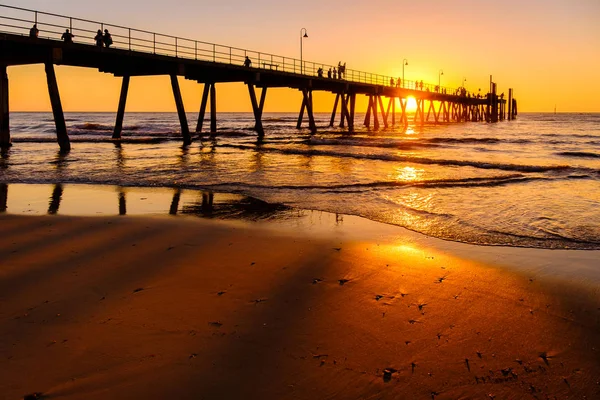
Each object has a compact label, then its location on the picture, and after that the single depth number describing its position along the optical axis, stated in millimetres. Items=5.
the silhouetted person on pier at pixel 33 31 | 18006
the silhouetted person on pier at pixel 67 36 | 19312
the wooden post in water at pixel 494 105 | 74000
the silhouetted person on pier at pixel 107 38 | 21453
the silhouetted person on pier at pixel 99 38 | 20781
